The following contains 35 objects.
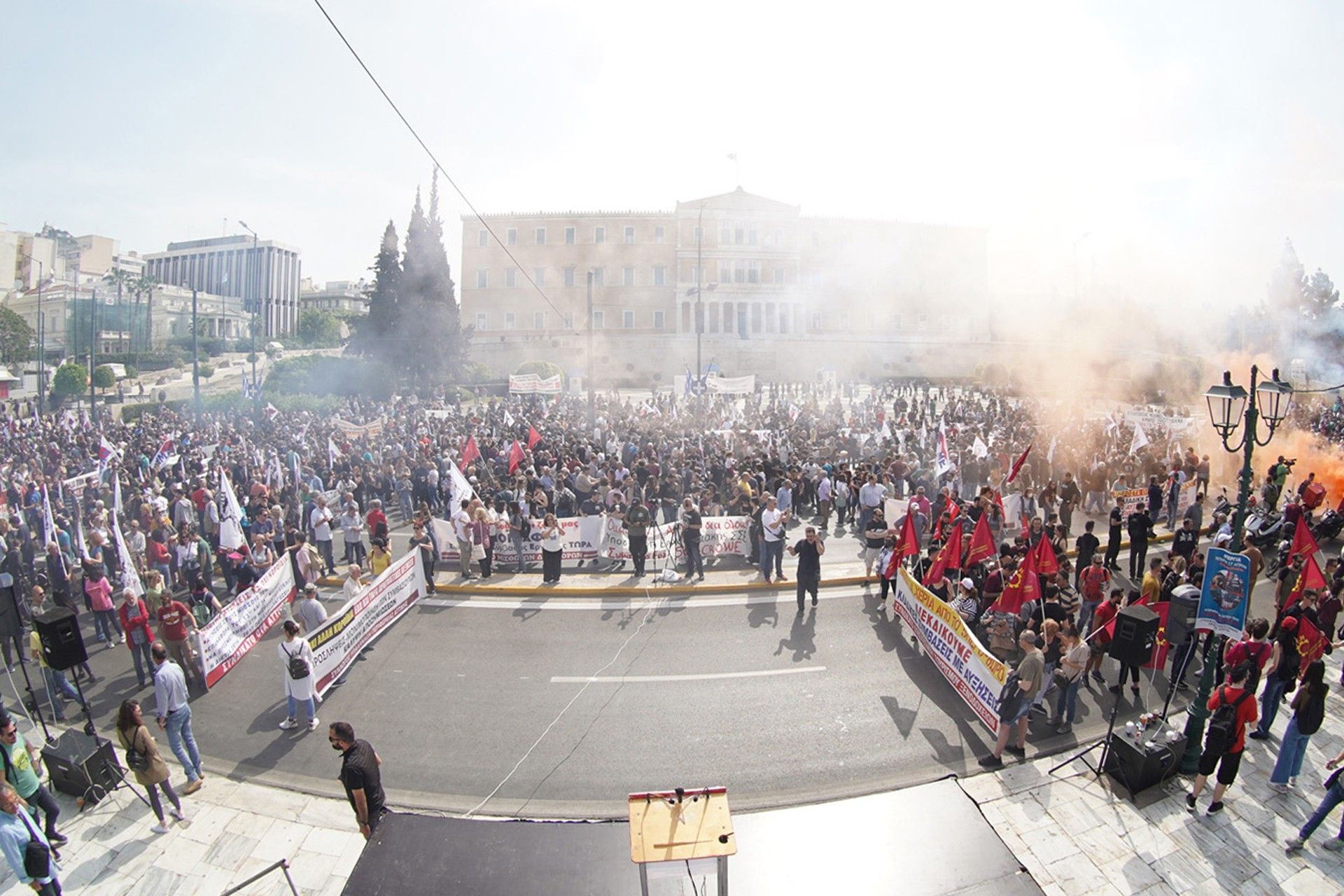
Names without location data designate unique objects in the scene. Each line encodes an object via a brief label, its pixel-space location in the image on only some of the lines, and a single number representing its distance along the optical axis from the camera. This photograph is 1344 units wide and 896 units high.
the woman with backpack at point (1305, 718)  6.14
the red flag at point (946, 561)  9.45
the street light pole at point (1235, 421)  6.71
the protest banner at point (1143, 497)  15.63
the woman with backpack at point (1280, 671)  7.18
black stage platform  4.29
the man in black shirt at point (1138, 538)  12.16
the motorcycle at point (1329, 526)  14.35
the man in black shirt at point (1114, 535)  12.58
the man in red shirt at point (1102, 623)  8.15
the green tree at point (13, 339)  63.81
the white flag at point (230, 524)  11.80
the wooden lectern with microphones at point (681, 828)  3.77
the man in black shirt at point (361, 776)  5.03
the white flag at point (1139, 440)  17.38
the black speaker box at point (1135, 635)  6.89
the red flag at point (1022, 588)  8.32
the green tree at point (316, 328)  110.56
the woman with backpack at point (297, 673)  7.43
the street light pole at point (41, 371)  43.22
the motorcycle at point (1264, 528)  13.78
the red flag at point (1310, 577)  8.44
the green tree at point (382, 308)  51.44
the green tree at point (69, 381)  48.12
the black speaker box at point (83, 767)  6.44
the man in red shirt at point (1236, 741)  5.99
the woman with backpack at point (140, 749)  5.84
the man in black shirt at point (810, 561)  10.25
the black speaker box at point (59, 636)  7.05
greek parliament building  67.62
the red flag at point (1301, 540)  9.67
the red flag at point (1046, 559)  9.17
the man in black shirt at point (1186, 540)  11.21
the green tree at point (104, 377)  51.06
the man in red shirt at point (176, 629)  8.34
